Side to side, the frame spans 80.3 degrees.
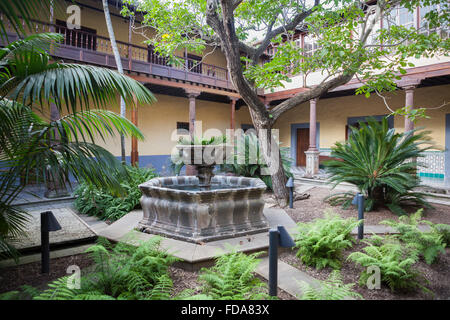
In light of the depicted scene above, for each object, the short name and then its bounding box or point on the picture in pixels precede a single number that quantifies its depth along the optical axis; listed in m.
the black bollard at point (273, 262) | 2.10
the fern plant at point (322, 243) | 2.86
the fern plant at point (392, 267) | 2.41
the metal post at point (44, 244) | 2.73
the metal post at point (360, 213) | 3.56
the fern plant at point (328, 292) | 2.01
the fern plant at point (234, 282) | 2.15
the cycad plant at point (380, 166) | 4.59
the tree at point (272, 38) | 4.47
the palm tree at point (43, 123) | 2.17
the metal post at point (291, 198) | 5.35
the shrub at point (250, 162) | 6.90
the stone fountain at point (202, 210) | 3.46
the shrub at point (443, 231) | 3.36
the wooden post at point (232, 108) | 12.46
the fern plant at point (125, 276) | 2.03
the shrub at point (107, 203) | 5.03
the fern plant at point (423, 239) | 2.84
